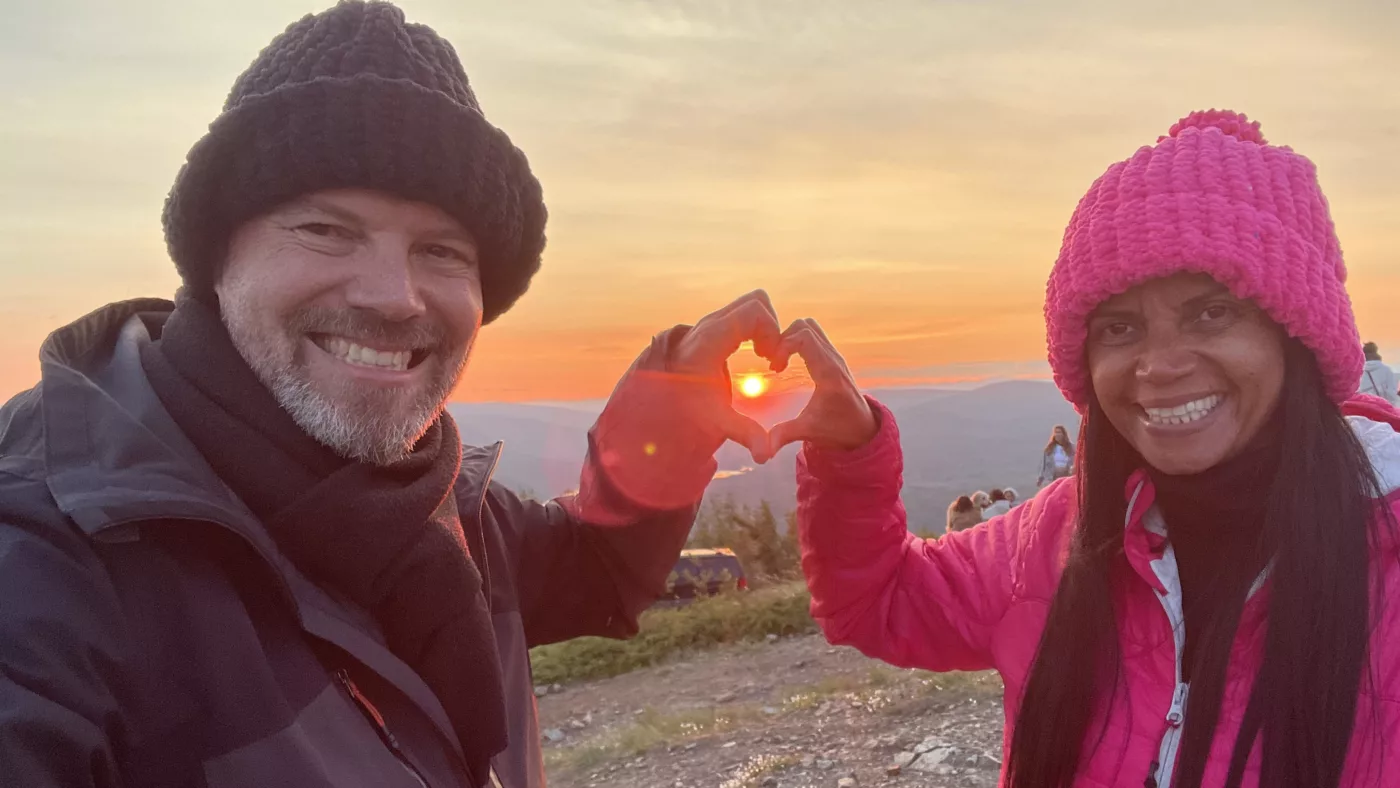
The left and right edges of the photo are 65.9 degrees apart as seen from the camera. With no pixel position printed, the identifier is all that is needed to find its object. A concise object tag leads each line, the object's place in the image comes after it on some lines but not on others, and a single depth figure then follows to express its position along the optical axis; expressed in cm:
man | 54
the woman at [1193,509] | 68
